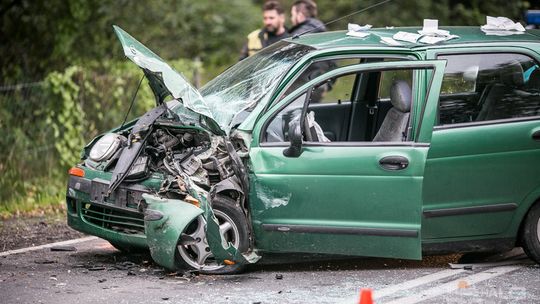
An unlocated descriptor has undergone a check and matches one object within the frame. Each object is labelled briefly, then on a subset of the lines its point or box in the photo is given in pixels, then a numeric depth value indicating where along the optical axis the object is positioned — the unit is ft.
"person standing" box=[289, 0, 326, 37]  82.23
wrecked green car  47.34
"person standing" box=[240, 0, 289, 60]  83.30
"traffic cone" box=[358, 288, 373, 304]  36.52
